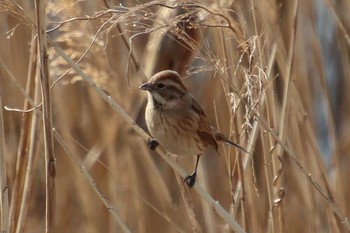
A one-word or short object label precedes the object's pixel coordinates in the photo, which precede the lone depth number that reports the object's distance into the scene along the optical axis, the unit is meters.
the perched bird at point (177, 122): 5.27
